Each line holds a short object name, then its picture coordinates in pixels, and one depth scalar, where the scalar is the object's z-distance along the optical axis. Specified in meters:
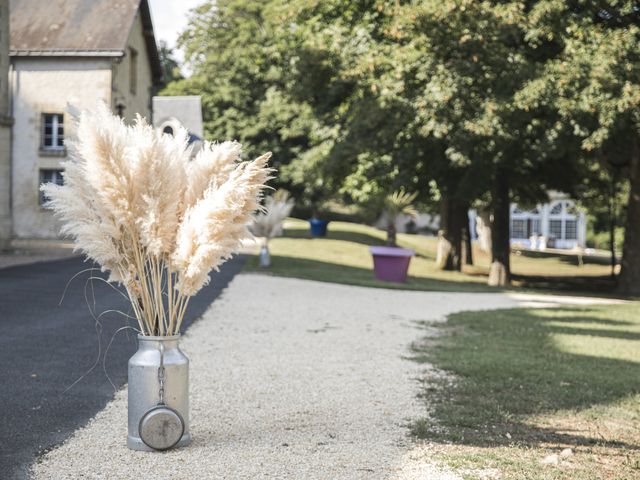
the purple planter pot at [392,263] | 22.67
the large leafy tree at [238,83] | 39.28
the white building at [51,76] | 29.02
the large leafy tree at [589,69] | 17.39
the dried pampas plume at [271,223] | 22.58
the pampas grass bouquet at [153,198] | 4.49
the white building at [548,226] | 65.62
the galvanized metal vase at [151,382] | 4.70
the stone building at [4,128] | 22.50
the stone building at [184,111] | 37.06
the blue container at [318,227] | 38.87
